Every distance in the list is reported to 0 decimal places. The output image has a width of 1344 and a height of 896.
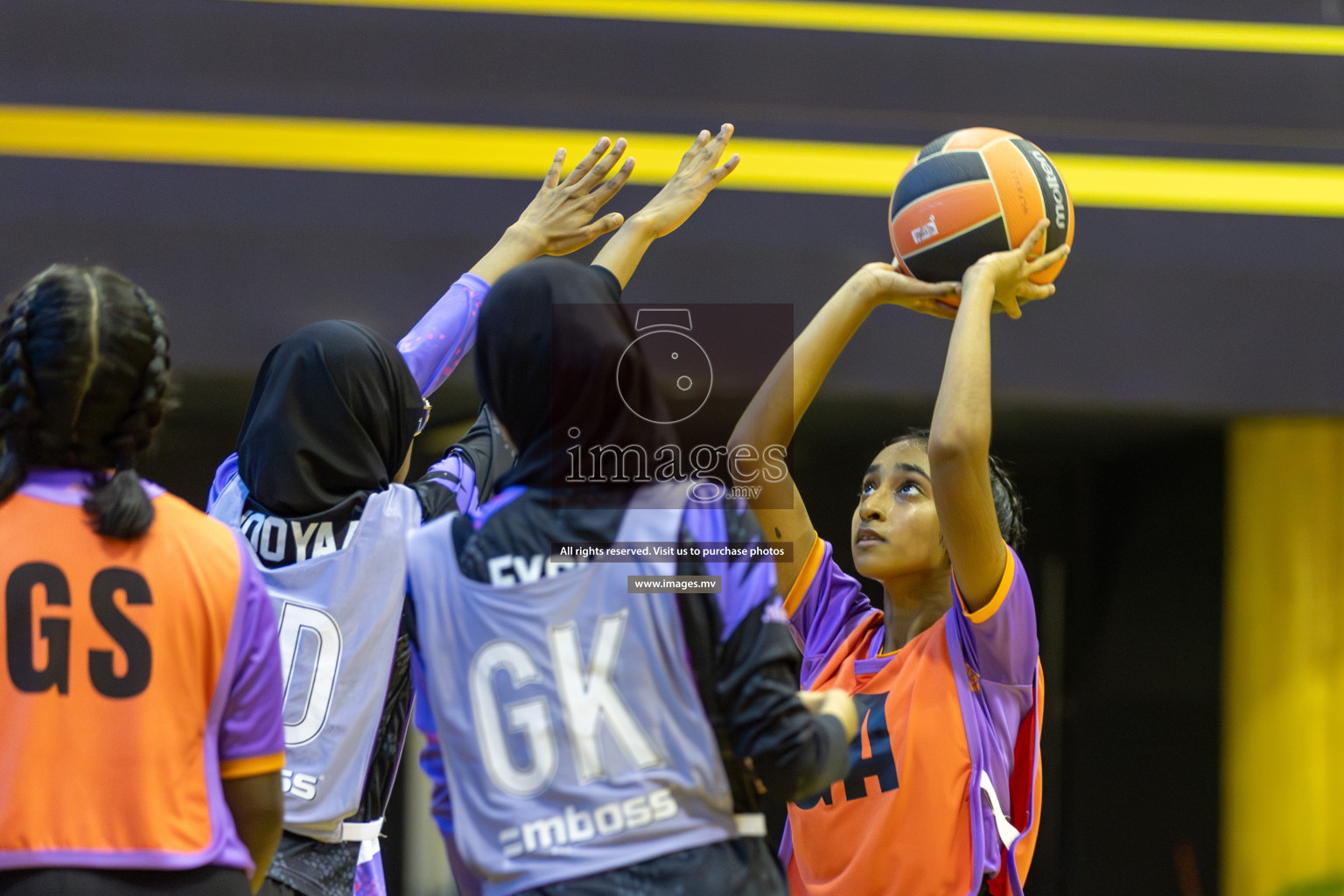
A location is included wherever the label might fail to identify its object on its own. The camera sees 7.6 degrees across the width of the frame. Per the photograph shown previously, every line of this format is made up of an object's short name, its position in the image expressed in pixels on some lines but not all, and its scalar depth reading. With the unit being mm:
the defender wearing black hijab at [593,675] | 11846
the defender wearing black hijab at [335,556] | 12458
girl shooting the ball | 12468
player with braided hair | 11884
